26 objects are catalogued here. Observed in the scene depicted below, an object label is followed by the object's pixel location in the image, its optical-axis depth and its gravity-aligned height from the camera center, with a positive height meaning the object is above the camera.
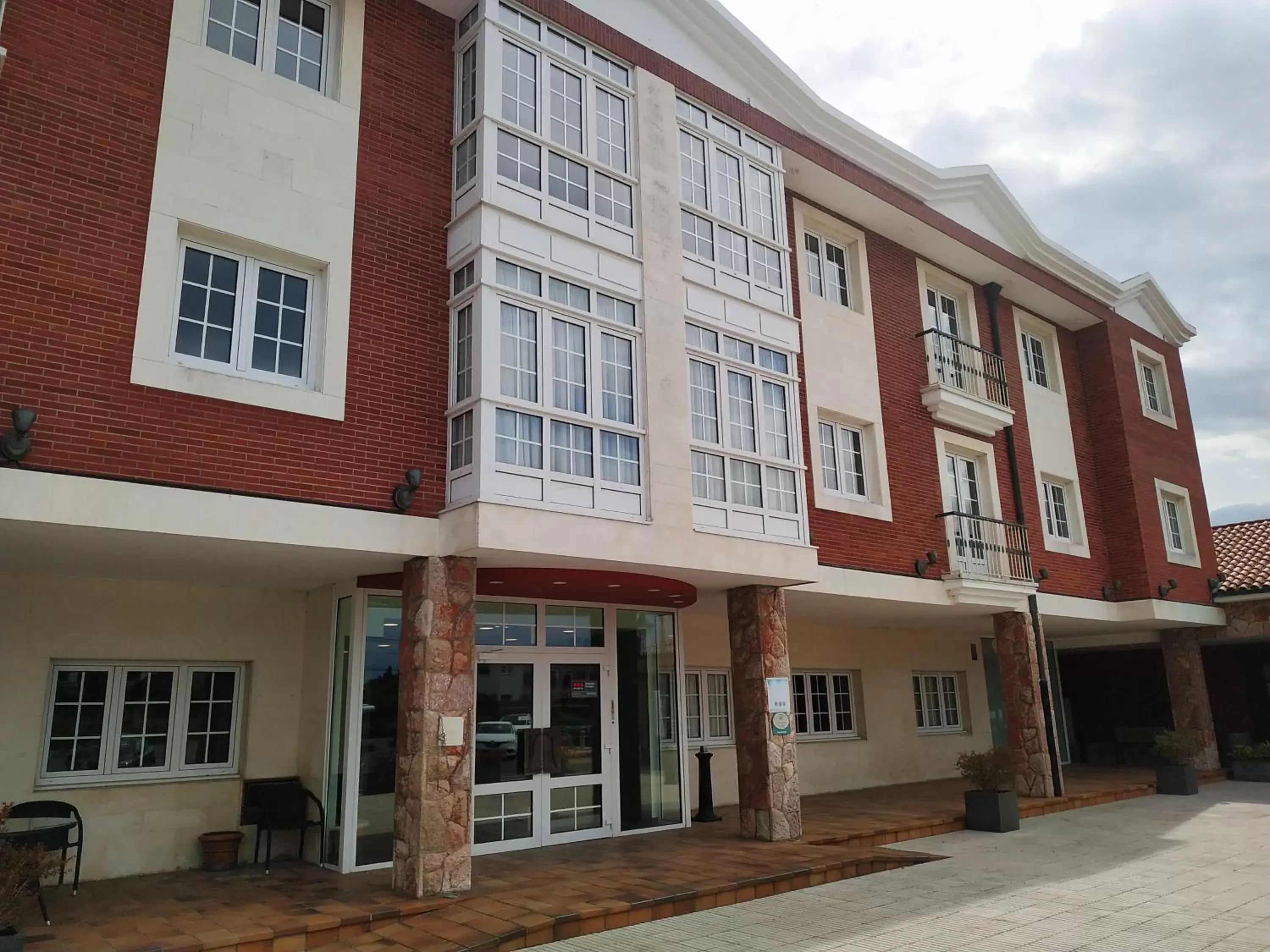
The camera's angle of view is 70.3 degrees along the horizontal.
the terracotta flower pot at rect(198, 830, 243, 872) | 8.91 -1.30
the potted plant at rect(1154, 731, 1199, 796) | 15.77 -1.31
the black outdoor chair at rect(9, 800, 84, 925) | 7.12 -0.88
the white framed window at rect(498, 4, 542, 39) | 9.56 +7.15
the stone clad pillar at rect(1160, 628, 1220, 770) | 18.41 +0.00
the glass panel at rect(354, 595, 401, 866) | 9.03 -0.21
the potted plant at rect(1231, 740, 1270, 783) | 17.44 -1.43
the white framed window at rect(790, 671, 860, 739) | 15.54 -0.10
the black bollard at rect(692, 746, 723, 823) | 12.24 -1.28
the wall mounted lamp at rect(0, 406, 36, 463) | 6.36 +1.95
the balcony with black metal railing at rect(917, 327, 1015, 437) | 14.58 +5.12
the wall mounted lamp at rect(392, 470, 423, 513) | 8.28 +1.94
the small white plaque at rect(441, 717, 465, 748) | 8.02 -0.21
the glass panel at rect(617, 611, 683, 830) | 11.30 -0.24
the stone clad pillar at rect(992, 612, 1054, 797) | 14.59 -0.21
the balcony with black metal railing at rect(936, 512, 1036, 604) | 13.89 +2.13
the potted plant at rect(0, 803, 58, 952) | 5.67 -1.03
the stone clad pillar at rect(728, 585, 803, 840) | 10.59 -0.25
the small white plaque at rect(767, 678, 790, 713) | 10.78 +0.05
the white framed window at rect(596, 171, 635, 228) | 10.03 +5.50
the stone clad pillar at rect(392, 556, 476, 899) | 7.81 -0.15
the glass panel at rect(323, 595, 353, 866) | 9.12 -0.19
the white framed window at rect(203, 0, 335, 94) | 8.50 +6.40
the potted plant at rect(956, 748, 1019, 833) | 12.00 -1.32
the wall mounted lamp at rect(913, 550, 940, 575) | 13.40 +1.94
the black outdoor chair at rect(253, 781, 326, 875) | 8.93 -0.94
